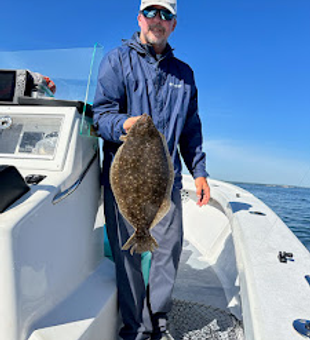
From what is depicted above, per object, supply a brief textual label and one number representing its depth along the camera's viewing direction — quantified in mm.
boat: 1445
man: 2258
